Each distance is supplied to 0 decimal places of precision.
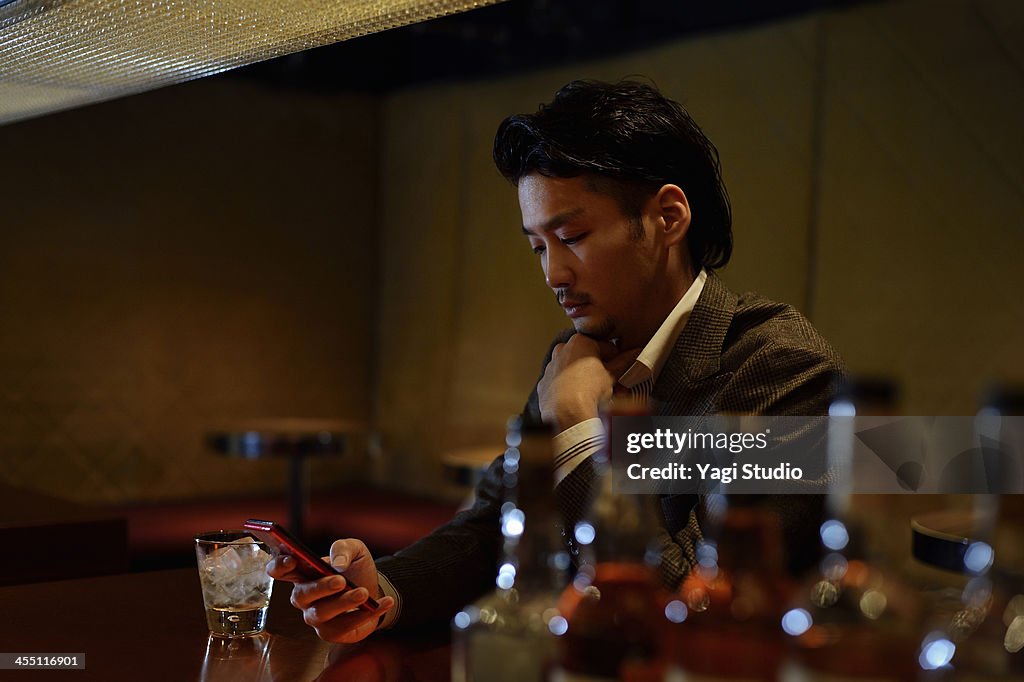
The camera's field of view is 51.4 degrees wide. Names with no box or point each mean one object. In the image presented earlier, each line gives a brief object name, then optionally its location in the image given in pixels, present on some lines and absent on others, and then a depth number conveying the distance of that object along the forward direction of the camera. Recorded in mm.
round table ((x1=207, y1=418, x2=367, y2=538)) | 4238
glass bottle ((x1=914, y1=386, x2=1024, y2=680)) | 540
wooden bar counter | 985
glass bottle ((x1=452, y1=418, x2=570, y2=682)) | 652
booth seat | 4188
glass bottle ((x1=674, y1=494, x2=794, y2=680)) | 579
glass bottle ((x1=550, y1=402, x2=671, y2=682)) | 628
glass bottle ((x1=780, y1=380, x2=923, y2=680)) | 554
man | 1351
